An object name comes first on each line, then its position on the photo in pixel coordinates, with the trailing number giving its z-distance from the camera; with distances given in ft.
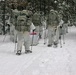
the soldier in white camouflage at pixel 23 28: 26.28
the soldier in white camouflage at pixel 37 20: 38.86
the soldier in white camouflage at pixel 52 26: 32.61
